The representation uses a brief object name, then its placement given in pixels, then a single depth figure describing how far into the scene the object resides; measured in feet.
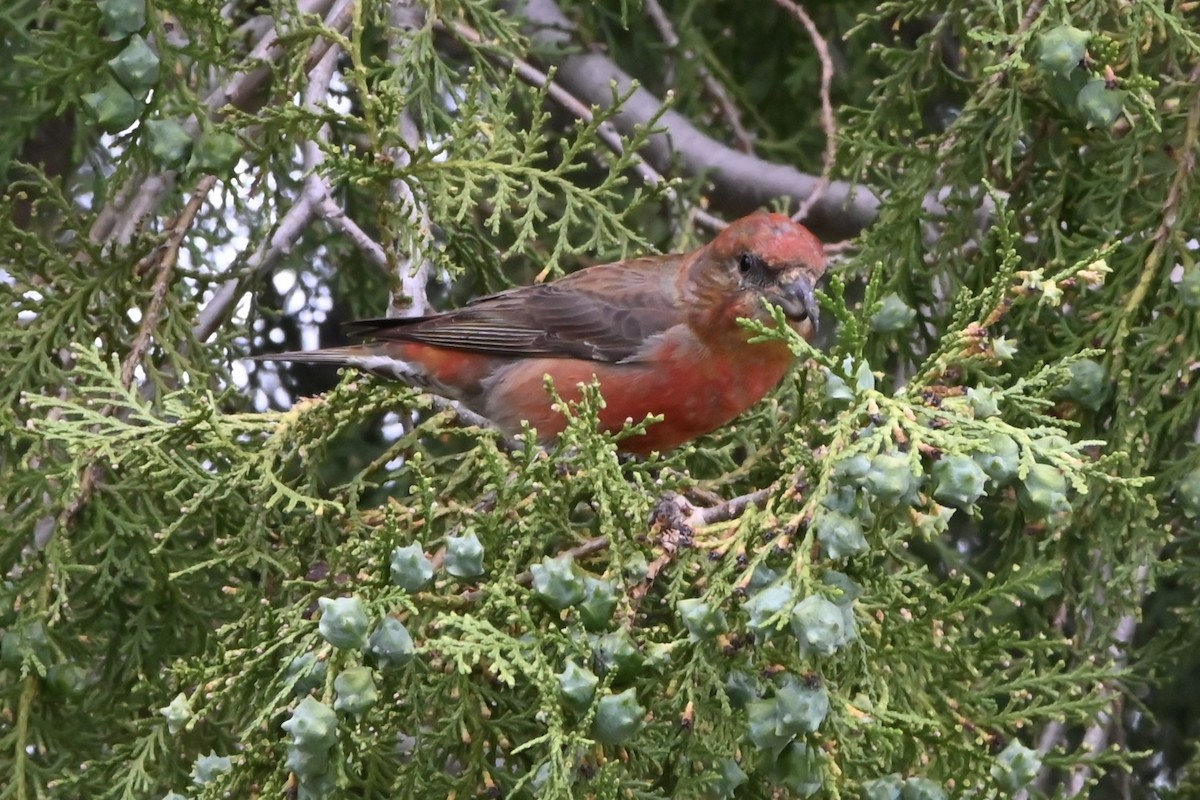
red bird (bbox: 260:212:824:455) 24.23
